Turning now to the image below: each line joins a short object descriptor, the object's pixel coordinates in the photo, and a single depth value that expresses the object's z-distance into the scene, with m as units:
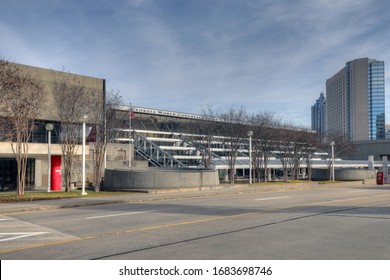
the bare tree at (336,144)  58.12
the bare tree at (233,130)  43.72
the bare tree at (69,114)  29.53
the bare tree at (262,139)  46.84
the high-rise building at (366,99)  184.62
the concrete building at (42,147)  36.72
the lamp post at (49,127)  27.06
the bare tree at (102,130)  29.55
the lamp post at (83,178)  25.66
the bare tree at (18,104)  23.23
